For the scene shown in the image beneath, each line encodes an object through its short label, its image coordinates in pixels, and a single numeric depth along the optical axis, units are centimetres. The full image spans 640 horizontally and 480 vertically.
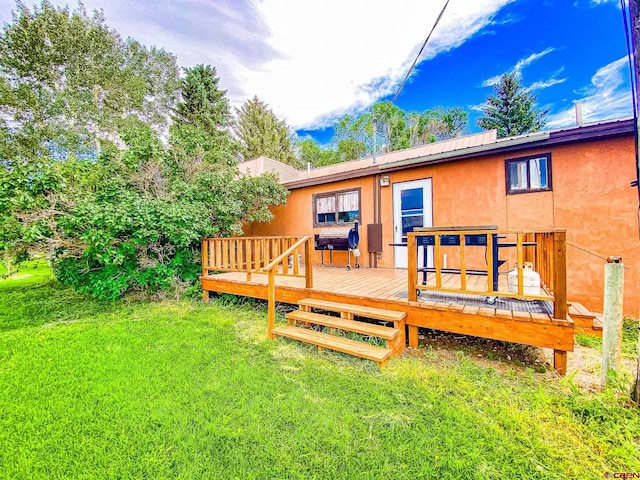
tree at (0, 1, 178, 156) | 1328
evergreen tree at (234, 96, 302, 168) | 2183
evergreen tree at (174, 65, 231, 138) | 1657
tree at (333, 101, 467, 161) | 2156
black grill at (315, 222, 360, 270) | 620
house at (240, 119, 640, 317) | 396
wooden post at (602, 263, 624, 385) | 215
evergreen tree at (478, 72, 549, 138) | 1828
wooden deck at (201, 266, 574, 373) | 252
